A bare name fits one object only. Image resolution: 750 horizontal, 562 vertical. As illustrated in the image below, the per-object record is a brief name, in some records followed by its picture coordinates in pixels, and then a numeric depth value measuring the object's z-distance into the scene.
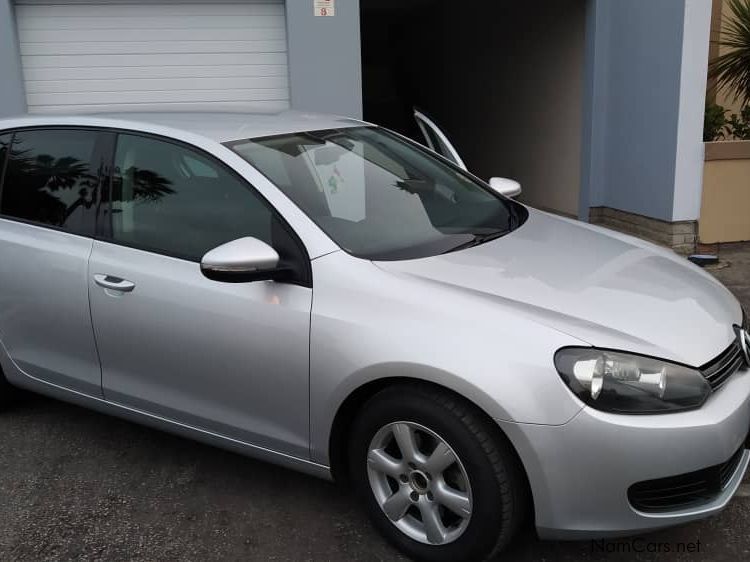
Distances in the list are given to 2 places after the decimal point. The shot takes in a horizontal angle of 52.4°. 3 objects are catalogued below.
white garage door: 6.89
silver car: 2.37
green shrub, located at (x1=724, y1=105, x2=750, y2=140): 7.44
